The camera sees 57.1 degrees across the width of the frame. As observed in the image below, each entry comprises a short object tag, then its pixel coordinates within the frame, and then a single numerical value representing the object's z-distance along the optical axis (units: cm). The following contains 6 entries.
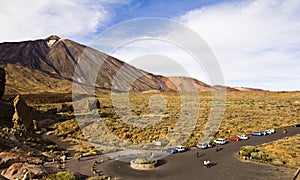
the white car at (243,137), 3847
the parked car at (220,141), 3586
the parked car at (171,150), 3093
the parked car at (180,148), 3162
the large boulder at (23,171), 2052
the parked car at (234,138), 3791
